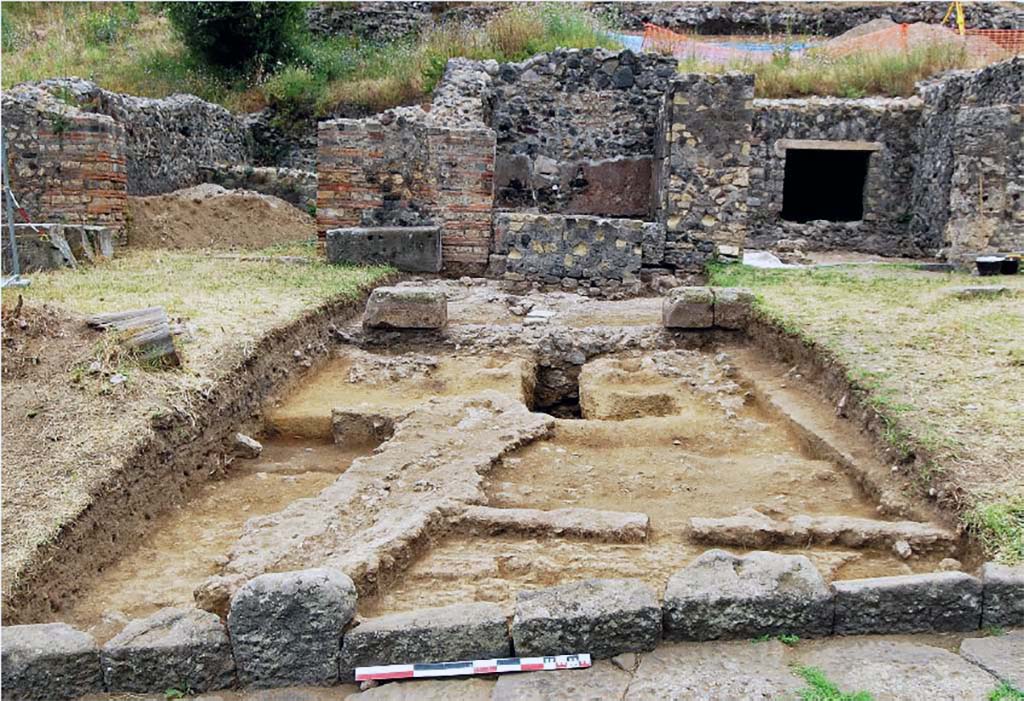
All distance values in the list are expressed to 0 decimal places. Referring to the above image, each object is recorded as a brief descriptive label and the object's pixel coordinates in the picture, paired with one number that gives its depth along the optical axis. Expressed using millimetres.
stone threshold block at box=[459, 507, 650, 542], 3771
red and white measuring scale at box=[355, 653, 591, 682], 2746
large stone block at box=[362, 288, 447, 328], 7355
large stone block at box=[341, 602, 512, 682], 2795
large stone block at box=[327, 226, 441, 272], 10057
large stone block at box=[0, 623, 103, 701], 2732
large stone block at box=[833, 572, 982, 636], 2930
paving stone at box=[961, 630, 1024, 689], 2627
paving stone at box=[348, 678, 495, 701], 2664
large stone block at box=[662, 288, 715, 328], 7359
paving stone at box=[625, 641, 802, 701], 2590
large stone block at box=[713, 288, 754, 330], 7402
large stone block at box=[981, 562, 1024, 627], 2930
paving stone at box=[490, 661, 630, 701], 2621
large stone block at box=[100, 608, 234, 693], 2775
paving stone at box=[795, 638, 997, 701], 2564
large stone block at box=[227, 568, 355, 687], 2785
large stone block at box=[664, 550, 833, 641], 2875
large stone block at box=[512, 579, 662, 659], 2783
